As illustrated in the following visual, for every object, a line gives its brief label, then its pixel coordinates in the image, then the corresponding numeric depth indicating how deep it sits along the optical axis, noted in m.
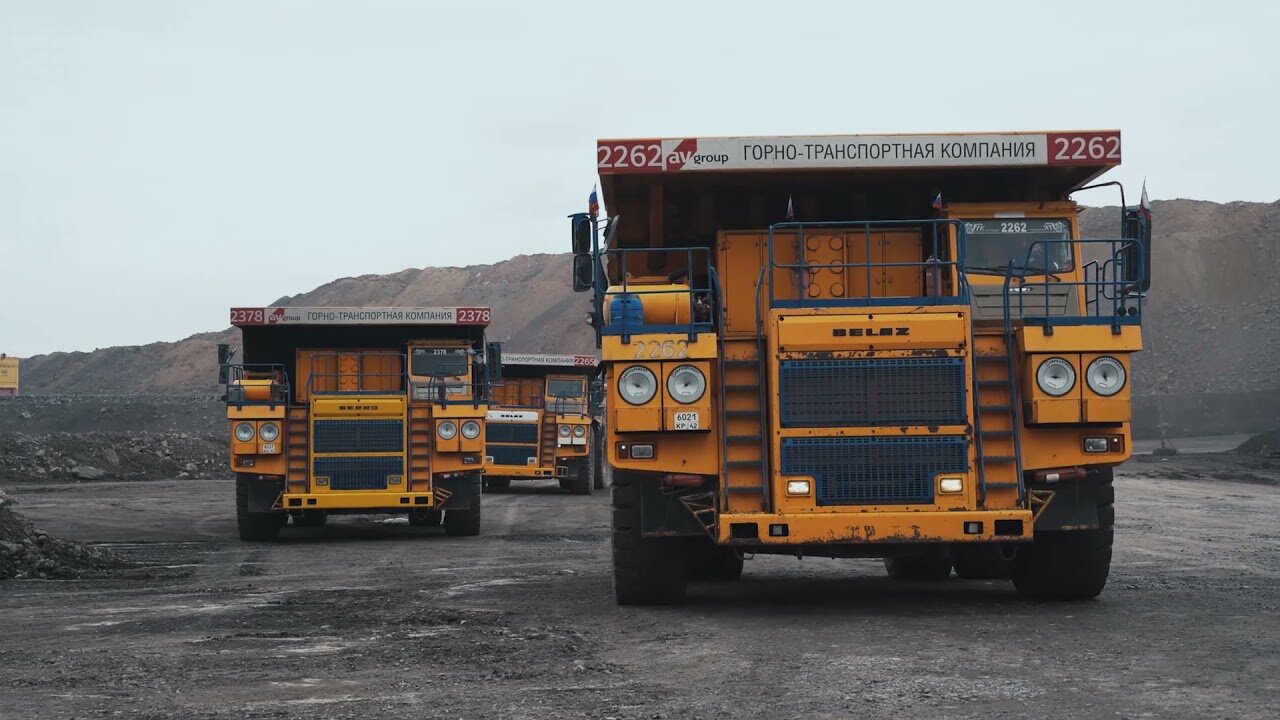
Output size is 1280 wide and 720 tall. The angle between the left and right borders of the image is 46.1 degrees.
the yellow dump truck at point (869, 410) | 9.70
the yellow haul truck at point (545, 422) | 33.97
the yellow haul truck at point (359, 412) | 19.22
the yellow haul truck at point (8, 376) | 100.12
